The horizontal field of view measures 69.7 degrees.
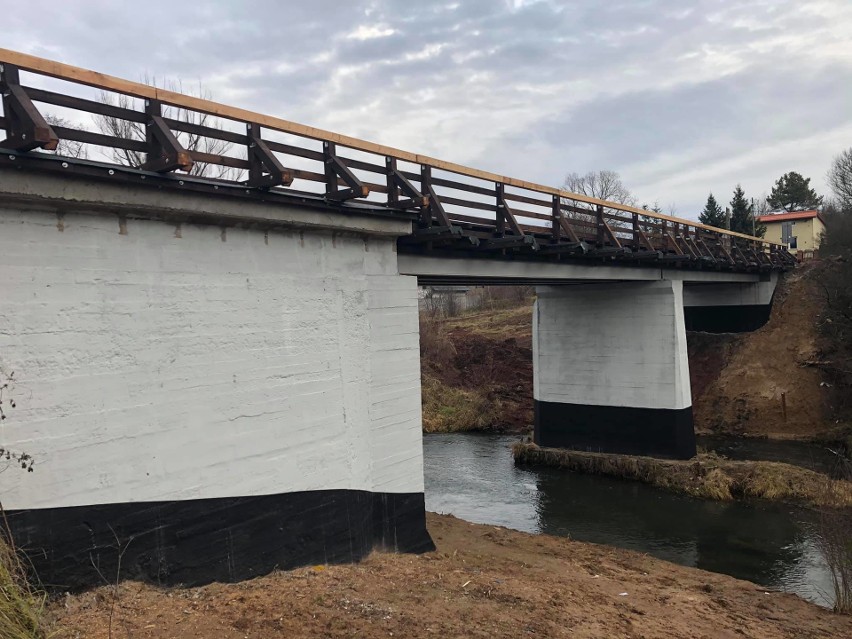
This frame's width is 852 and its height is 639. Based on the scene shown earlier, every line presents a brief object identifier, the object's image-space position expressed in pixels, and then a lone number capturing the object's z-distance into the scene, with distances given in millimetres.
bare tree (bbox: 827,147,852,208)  40656
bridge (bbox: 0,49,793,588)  6117
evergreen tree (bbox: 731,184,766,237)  52656
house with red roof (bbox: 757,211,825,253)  51875
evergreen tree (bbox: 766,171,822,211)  73062
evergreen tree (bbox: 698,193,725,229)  53188
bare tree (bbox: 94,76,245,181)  13168
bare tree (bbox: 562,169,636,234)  70438
